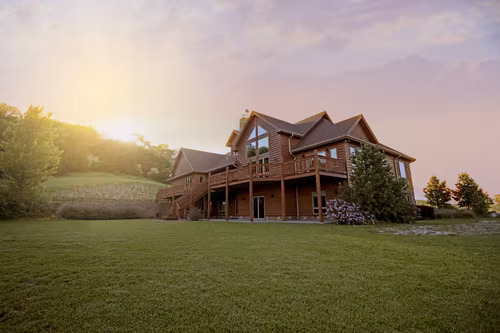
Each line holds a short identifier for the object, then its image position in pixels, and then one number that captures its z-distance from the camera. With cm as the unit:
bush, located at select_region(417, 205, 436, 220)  1613
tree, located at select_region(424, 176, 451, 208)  2265
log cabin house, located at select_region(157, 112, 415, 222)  1448
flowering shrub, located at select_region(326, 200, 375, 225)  1044
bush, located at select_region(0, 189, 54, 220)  1509
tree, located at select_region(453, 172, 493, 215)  1988
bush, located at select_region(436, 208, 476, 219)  1625
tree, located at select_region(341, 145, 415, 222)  1122
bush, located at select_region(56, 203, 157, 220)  1789
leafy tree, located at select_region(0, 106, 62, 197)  1623
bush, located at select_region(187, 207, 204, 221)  1668
